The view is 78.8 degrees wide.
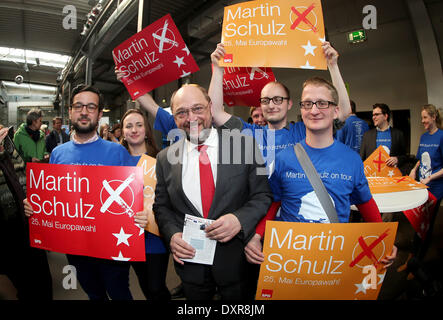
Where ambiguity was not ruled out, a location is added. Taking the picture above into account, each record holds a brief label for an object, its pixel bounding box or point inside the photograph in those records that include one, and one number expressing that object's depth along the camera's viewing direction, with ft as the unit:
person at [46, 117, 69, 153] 21.59
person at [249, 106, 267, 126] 9.36
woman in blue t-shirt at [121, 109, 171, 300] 5.89
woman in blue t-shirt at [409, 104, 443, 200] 10.75
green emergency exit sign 20.65
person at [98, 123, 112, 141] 14.29
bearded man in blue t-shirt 5.74
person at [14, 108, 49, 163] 15.96
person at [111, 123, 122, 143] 13.14
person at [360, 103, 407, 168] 11.98
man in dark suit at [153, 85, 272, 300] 4.40
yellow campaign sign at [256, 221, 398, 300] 4.17
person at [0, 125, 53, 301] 5.64
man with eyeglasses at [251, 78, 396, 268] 4.39
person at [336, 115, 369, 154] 14.10
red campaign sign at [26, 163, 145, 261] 5.16
